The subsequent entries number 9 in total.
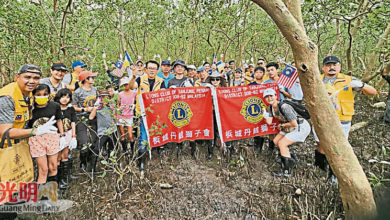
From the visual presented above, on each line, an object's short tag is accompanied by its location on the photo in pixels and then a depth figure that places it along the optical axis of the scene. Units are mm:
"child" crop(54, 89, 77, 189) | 3693
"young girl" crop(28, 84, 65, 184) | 3023
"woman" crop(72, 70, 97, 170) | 4184
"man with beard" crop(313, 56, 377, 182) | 3686
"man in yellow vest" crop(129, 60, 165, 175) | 5027
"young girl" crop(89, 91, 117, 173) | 4102
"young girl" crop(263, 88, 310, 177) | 4000
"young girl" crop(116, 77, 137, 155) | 4093
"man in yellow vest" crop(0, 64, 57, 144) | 2418
